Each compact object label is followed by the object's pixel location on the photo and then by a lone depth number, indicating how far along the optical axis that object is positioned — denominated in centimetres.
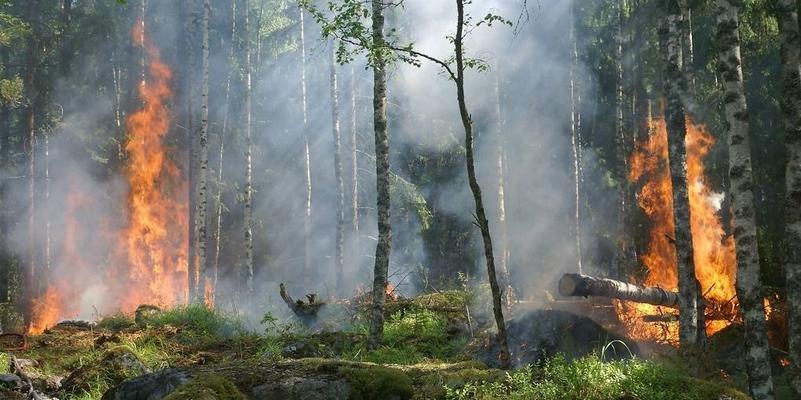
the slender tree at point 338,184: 2340
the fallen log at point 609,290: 1288
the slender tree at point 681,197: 1100
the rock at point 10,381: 823
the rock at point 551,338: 1153
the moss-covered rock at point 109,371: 896
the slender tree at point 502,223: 1895
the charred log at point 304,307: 1611
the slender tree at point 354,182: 2756
